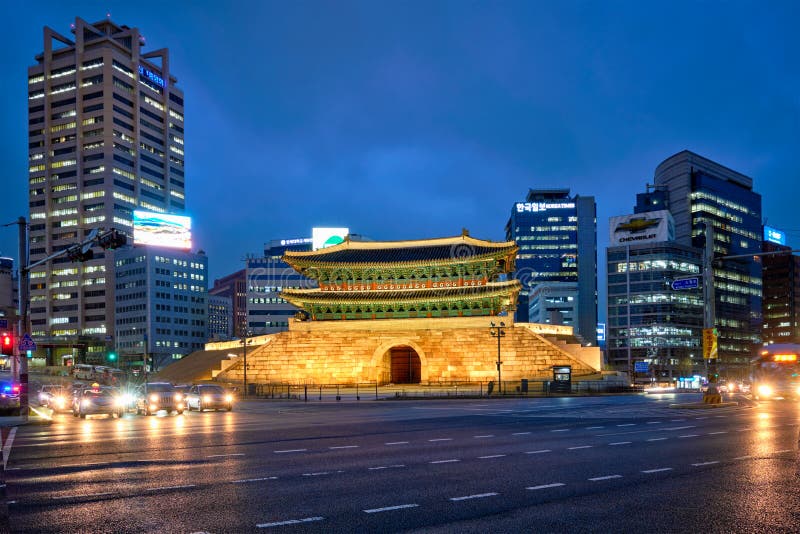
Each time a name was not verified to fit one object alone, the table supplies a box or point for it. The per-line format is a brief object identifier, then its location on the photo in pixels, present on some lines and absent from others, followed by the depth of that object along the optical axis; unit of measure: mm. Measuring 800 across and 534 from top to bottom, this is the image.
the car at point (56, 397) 36656
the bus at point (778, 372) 39781
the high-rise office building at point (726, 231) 153125
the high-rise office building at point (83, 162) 136875
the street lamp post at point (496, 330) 54844
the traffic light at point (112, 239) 22625
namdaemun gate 58781
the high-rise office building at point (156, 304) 128500
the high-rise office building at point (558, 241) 195250
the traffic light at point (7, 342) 27484
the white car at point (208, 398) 33312
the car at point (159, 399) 31547
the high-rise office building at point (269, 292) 134125
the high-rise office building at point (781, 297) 181375
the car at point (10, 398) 30562
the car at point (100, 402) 30378
